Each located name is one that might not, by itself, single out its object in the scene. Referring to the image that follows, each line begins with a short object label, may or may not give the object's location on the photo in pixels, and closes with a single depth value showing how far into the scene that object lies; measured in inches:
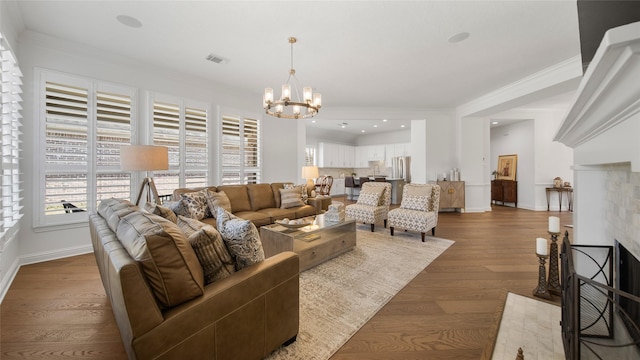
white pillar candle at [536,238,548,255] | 87.1
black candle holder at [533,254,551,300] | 86.7
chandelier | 122.7
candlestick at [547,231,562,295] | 88.8
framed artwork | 286.7
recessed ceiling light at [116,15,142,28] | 108.2
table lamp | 228.8
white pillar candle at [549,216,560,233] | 89.0
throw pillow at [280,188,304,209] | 175.2
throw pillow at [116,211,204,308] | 43.0
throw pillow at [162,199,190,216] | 103.0
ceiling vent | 144.6
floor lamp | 122.5
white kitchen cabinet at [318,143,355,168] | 396.8
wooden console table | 252.1
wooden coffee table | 111.9
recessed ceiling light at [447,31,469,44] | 120.3
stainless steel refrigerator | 357.4
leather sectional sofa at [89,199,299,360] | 40.0
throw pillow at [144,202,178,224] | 76.4
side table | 186.9
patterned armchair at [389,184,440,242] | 153.4
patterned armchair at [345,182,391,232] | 172.1
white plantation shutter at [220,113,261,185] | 194.7
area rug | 66.0
